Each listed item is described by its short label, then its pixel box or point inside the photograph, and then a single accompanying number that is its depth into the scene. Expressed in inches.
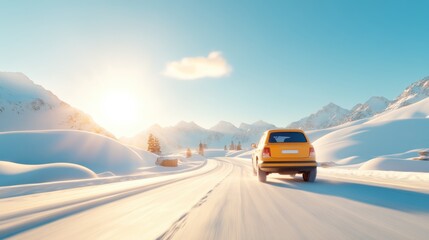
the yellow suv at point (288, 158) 468.1
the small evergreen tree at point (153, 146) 4517.7
